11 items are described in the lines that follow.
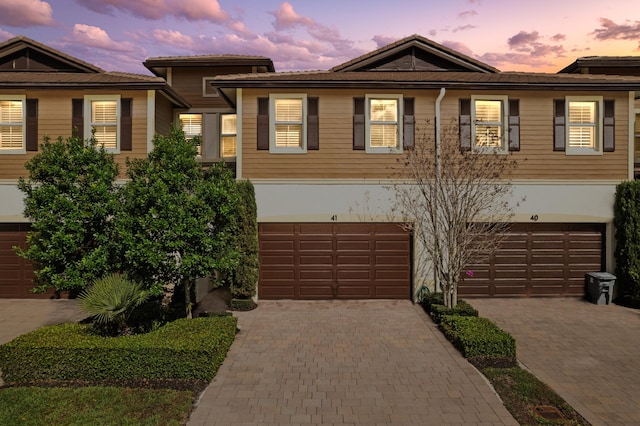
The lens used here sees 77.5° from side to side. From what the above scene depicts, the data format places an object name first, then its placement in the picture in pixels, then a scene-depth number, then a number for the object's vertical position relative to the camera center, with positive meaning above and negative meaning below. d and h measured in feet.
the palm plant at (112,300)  27.20 -6.36
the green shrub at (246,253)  42.09 -4.58
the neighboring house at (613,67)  56.85 +21.12
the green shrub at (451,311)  36.60 -9.26
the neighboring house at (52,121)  45.68 +10.12
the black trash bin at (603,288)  43.65 -8.32
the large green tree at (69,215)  29.30 -0.49
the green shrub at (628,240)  42.93 -3.08
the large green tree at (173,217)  29.48 -0.59
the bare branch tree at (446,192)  39.99 +2.02
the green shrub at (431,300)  40.24 -9.13
